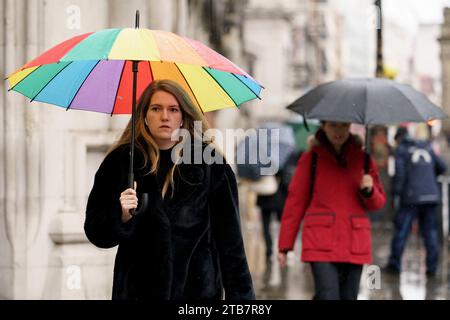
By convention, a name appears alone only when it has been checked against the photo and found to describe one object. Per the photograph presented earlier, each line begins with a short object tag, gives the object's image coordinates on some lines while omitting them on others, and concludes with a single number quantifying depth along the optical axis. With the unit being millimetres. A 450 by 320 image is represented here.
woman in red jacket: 15945
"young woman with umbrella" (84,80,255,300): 10687
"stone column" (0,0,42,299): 18156
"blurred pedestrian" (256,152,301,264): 33344
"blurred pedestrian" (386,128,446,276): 28422
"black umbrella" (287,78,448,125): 15719
